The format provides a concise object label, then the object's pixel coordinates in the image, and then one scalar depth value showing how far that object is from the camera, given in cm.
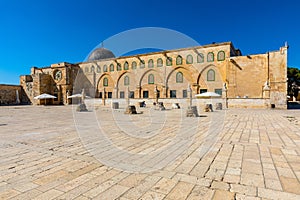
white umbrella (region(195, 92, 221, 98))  1796
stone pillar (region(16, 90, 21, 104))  3291
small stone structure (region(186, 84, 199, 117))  1001
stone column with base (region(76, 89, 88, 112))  1477
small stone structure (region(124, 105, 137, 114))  1232
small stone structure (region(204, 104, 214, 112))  1395
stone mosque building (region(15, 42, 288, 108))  2077
